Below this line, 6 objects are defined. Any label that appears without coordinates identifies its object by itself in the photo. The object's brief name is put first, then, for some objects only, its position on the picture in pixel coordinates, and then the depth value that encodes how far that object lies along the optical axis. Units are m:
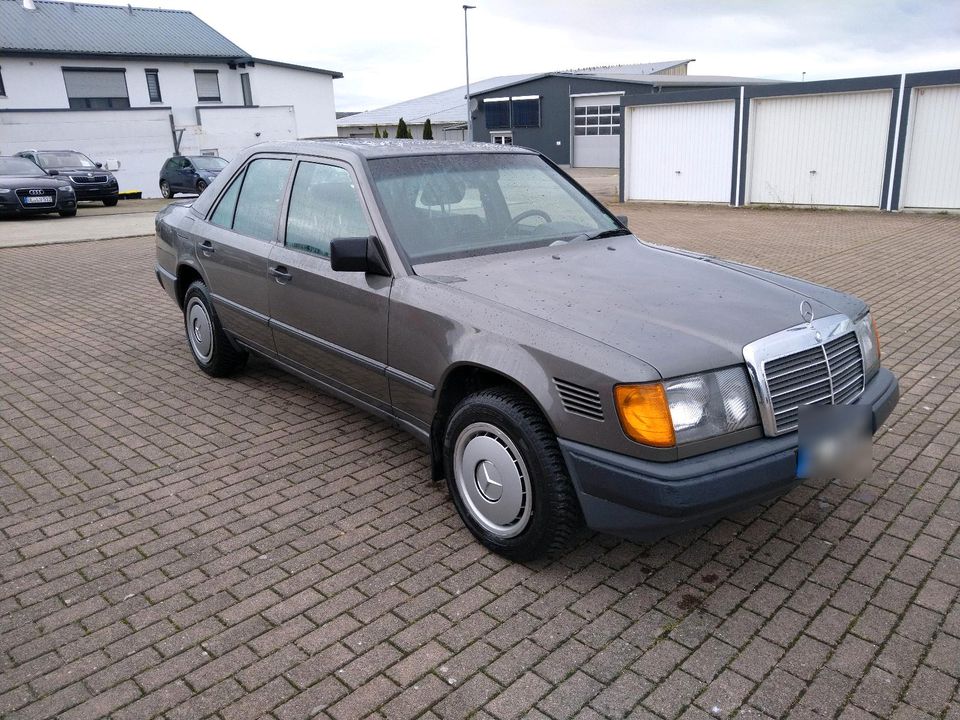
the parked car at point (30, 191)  18.22
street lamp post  39.75
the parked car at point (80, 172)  22.80
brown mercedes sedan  2.83
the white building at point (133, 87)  30.25
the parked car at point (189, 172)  25.12
